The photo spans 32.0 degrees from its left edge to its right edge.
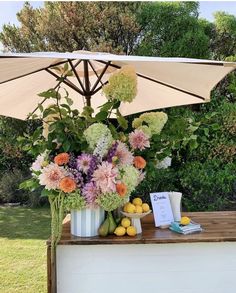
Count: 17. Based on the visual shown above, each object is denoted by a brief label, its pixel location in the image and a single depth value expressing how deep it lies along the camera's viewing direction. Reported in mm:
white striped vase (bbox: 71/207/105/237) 2189
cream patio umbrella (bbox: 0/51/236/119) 2201
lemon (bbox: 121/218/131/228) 2250
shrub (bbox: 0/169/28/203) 6883
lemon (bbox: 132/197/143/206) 2320
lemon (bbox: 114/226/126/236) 2215
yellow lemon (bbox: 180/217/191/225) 2361
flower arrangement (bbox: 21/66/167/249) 2066
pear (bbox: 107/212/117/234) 2238
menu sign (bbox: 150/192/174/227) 2422
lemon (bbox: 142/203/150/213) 2282
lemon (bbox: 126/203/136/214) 2258
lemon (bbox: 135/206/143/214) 2260
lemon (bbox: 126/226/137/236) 2213
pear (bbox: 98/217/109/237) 2205
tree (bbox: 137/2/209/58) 7246
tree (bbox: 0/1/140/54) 7910
